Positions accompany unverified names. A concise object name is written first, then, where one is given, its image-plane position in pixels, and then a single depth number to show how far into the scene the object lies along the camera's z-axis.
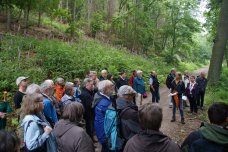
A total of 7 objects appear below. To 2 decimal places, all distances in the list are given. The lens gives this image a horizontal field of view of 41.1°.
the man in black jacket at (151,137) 3.46
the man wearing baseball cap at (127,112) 4.85
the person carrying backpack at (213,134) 3.54
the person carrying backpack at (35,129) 4.32
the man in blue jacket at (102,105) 5.89
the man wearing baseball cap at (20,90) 6.80
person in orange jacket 8.40
